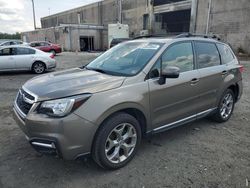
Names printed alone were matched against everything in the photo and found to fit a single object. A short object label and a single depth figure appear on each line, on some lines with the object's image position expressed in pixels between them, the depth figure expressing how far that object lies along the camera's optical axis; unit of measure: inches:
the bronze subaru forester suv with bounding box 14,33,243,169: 107.3
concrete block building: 824.3
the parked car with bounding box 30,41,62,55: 980.6
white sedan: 427.8
